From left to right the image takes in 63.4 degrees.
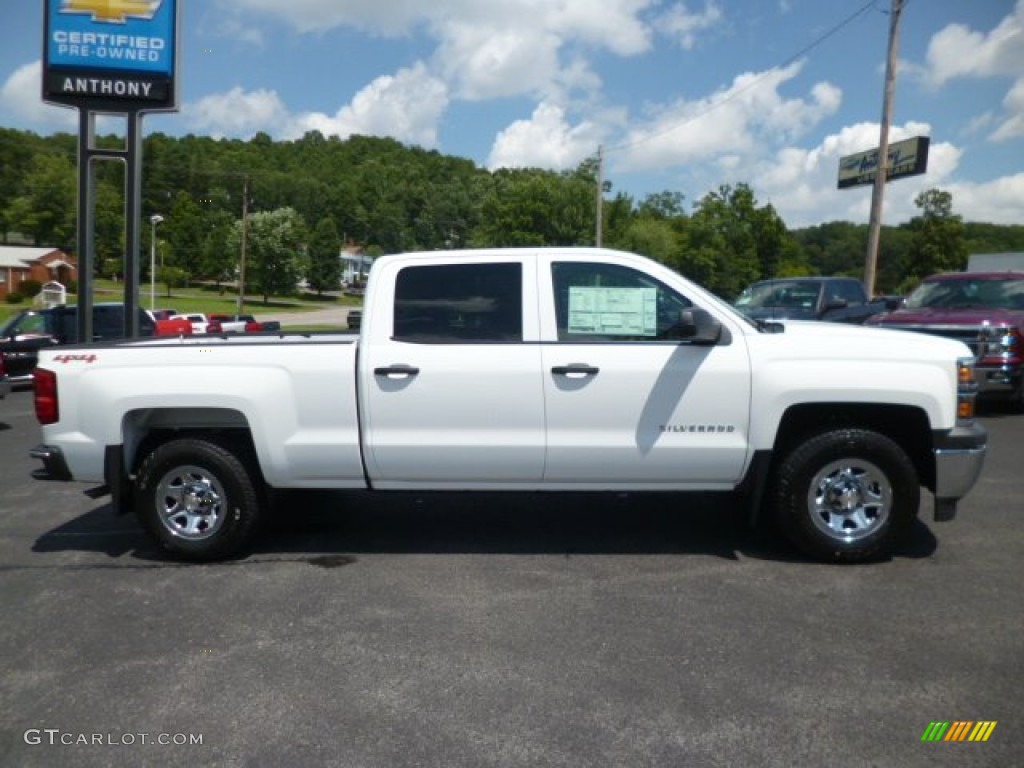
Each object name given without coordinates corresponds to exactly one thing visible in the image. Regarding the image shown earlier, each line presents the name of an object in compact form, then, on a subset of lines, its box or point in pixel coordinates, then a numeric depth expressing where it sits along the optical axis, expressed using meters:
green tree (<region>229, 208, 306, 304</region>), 72.81
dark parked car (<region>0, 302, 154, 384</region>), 15.54
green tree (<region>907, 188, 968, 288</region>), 91.62
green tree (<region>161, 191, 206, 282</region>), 97.88
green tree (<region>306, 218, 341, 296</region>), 75.50
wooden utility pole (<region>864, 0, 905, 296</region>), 20.52
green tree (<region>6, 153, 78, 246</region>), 97.62
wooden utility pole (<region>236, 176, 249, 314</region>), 53.85
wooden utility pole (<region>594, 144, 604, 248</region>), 40.75
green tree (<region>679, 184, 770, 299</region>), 76.12
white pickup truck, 4.95
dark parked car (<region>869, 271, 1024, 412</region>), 10.44
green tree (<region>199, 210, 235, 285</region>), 79.44
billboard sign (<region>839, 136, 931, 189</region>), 25.56
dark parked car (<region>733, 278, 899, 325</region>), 13.87
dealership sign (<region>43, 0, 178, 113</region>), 11.79
